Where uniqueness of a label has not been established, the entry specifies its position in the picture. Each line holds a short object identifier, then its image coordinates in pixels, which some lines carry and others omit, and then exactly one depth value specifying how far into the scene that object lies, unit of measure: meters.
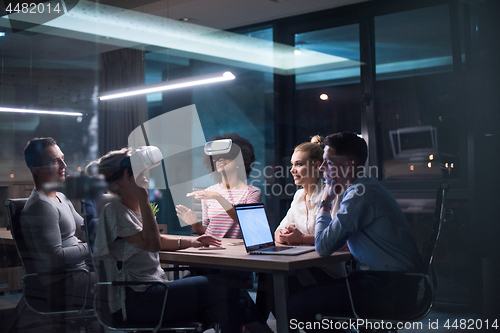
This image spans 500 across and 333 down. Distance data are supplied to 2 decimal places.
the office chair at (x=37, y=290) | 2.64
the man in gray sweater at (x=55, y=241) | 2.59
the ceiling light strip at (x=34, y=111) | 2.88
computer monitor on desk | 3.51
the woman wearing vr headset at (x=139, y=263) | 2.05
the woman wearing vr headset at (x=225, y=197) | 3.20
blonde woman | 2.84
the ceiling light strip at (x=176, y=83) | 3.58
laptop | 2.26
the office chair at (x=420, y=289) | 2.07
